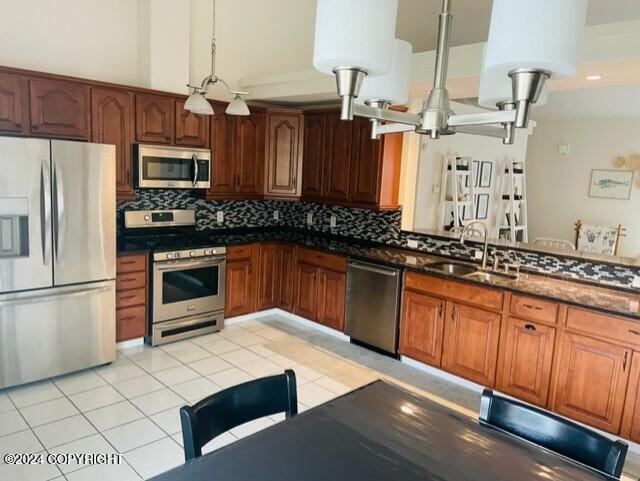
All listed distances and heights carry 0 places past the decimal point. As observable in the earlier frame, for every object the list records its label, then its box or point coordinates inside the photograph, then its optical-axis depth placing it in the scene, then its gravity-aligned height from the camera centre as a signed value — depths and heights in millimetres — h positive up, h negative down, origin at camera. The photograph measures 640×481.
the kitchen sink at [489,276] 3662 -737
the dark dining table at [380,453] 1317 -830
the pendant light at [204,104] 3520 +498
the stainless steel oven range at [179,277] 4293 -1031
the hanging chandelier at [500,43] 1020 +310
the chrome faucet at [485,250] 4025 -575
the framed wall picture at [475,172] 6082 +138
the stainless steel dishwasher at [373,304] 4191 -1165
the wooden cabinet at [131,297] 4070 -1155
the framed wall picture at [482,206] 6418 -317
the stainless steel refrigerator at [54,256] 3229 -692
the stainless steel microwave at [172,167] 4215 -2
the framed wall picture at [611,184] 7430 +95
